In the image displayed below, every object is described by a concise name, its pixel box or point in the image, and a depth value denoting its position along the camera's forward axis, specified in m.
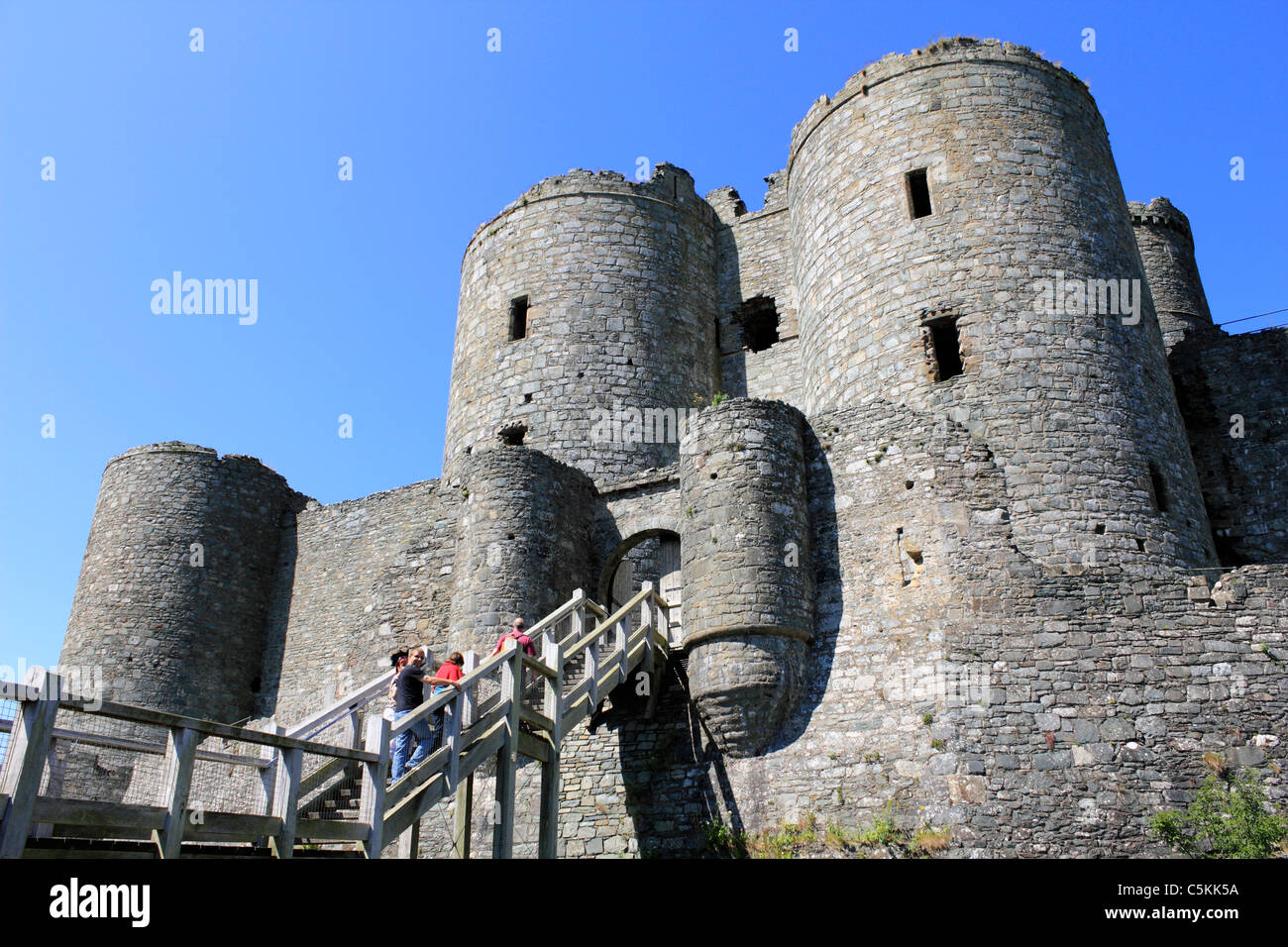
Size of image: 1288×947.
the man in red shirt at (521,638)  10.09
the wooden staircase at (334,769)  5.10
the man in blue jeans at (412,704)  8.27
